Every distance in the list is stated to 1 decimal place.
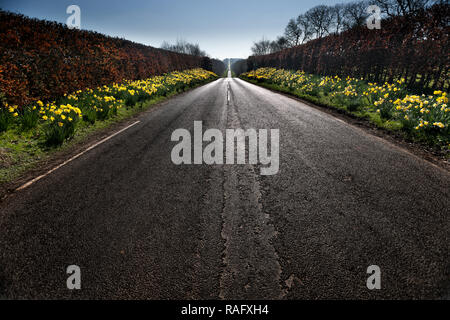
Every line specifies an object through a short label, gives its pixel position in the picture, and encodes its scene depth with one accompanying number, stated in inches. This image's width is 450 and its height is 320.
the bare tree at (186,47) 3636.1
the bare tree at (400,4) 1119.0
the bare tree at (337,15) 2122.9
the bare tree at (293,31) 2433.9
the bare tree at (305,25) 2358.5
